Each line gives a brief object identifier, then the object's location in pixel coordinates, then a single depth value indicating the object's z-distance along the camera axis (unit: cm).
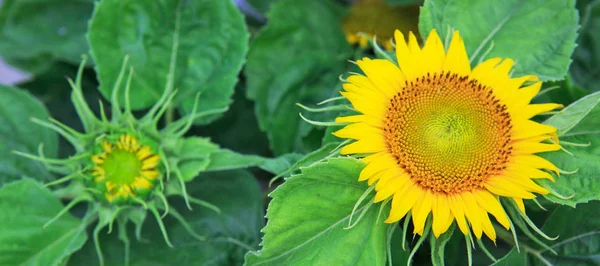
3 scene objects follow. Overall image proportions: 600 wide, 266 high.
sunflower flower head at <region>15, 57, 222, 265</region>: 67
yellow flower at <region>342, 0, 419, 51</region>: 97
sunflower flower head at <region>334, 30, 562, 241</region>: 56
